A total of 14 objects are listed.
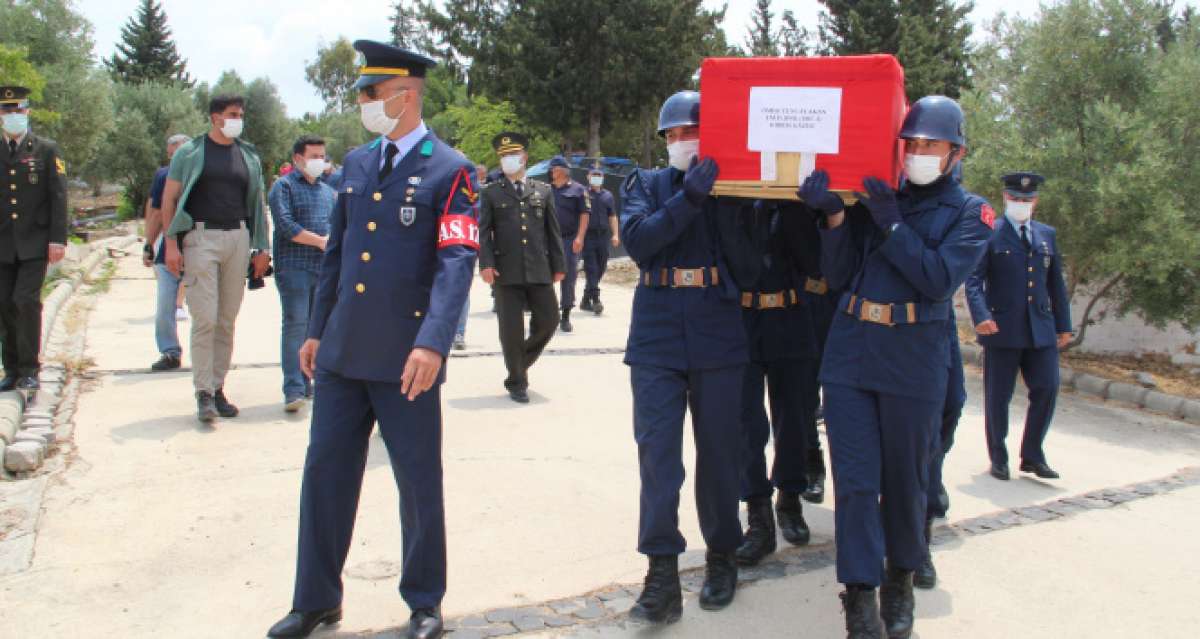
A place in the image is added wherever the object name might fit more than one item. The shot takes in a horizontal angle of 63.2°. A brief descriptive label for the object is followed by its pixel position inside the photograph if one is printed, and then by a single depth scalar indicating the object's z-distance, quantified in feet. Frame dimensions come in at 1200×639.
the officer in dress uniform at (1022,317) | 21.33
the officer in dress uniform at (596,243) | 43.42
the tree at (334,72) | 257.96
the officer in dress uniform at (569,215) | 38.45
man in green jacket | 22.41
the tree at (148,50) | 211.61
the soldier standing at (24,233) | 22.75
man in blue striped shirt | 23.76
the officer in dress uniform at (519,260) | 26.30
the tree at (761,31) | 153.69
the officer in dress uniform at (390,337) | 11.97
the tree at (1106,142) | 30.14
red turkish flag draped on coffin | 12.39
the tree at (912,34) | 108.17
